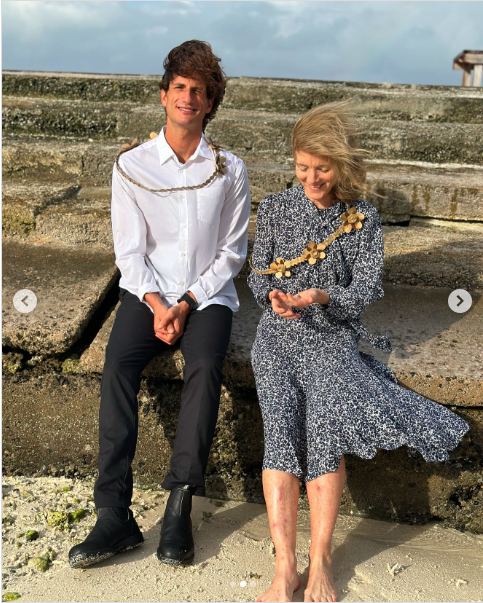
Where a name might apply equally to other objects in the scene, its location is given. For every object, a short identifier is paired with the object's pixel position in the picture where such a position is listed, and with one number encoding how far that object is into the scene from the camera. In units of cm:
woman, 221
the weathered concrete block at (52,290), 278
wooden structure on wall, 948
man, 237
